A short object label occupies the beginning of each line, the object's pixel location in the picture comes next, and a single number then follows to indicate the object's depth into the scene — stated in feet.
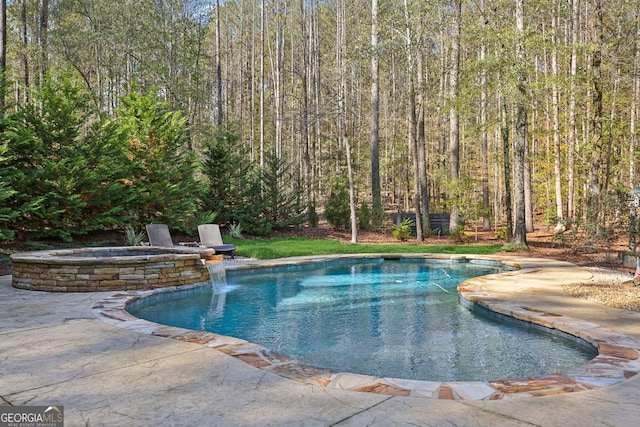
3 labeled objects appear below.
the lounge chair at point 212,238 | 34.45
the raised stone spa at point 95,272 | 20.92
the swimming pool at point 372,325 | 13.10
